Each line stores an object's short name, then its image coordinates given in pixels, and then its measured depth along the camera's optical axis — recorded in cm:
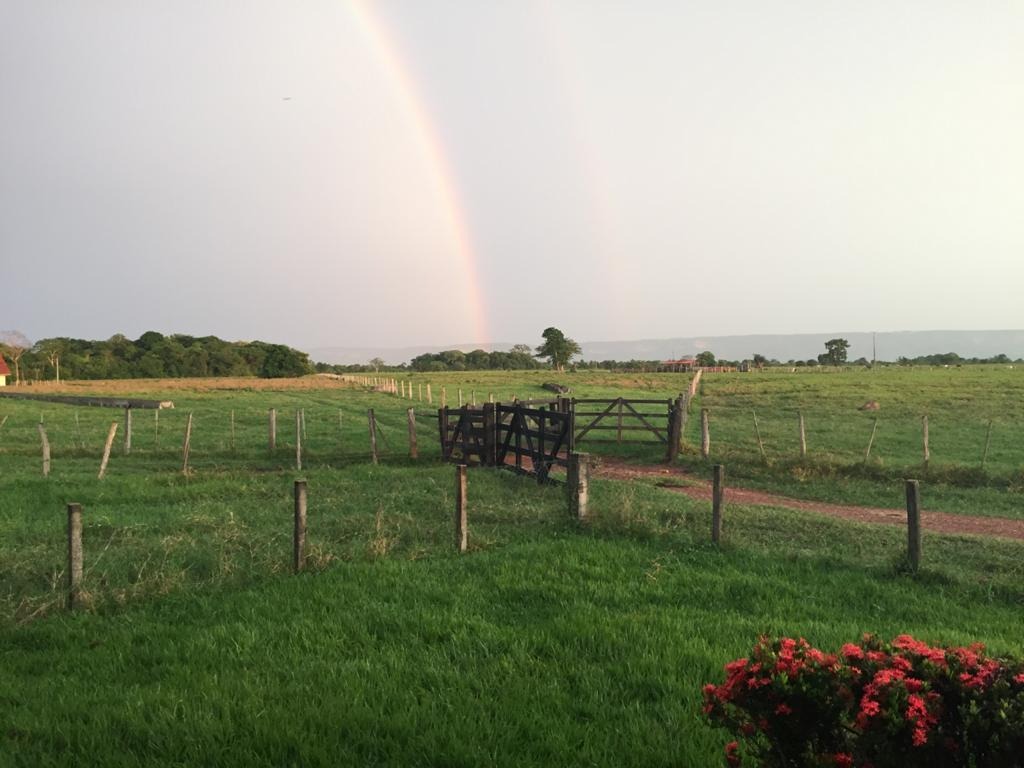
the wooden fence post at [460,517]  829
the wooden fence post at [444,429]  1852
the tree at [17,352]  9170
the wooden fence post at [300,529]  740
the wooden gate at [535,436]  1430
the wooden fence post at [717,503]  876
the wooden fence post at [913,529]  779
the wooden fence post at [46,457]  1614
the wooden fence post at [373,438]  1878
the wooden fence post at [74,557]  656
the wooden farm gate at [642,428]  1980
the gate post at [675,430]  1972
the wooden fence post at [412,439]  1917
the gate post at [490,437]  1712
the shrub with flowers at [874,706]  240
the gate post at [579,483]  973
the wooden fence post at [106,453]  1595
